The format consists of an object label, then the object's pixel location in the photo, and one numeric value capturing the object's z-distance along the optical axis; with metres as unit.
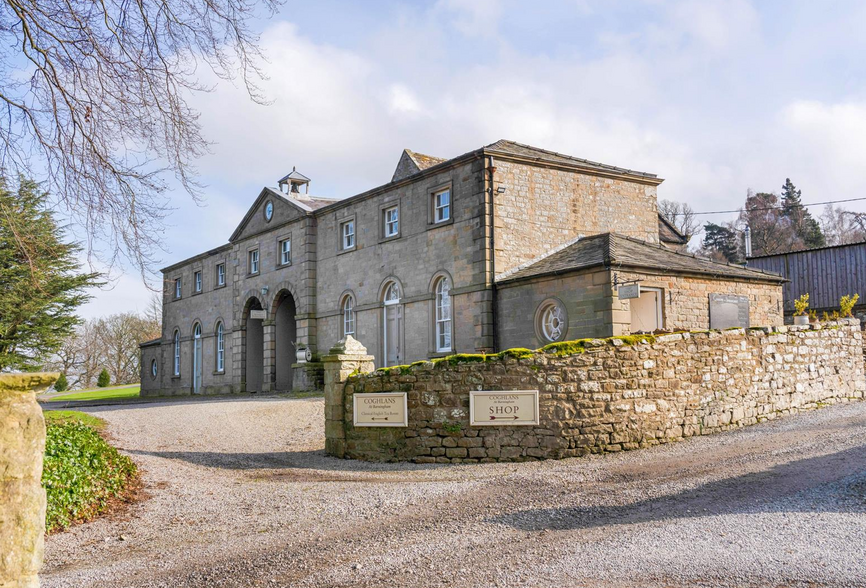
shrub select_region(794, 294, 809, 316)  20.61
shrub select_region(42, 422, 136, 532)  8.77
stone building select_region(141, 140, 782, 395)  19.83
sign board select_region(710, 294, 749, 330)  20.52
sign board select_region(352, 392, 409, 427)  12.63
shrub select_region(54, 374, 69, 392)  50.65
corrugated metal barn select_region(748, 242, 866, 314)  27.92
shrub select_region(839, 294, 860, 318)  20.48
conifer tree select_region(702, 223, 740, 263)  60.31
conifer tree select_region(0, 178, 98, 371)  20.33
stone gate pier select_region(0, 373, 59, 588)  3.85
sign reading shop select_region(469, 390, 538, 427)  11.92
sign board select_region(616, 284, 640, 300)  17.84
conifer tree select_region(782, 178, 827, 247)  55.94
